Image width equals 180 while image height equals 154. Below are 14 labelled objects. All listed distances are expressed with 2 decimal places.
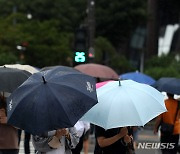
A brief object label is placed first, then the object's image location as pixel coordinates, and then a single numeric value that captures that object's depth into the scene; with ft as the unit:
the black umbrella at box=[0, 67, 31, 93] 51.70
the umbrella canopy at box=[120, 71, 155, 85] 99.51
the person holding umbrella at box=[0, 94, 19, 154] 52.80
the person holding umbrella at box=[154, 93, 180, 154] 66.67
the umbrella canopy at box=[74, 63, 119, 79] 88.28
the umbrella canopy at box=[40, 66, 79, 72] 42.51
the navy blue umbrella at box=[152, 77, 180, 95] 66.78
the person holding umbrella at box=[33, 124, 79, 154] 41.15
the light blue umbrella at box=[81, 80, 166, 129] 40.20
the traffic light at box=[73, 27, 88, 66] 120.30
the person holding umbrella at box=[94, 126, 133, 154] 42.05
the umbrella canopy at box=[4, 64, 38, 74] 68.38
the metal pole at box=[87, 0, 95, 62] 148.39
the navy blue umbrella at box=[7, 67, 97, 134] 37.32
